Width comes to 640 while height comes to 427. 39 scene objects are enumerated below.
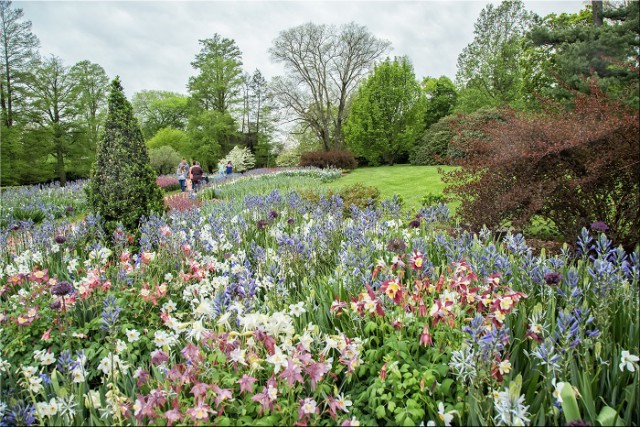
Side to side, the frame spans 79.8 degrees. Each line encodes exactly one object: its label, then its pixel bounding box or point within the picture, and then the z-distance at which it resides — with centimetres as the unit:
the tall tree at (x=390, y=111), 2716
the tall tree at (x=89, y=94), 2588
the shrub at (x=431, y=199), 905
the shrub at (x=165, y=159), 3306
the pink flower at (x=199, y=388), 175
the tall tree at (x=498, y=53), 2742
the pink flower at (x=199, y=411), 171
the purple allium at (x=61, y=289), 238
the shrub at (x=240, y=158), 3195
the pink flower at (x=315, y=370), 182
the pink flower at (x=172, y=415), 171
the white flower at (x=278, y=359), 184
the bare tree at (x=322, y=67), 3159
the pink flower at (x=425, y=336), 201
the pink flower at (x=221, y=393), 178
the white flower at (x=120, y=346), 229
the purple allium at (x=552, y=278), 215
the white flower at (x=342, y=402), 179
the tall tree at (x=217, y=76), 3672
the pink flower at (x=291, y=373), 176
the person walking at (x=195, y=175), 1698
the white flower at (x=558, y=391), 166
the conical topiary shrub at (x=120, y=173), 643
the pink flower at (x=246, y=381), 180
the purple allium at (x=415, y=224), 436
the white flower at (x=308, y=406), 173
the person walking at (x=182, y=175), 1845
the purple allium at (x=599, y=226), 325
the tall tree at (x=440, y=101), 3319
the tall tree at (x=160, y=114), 4991
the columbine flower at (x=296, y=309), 224
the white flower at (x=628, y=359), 169
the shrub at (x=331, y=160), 2558
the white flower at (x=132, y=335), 245
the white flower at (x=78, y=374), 212
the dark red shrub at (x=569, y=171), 421
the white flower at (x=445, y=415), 167
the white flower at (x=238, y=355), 193
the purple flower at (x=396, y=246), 346
